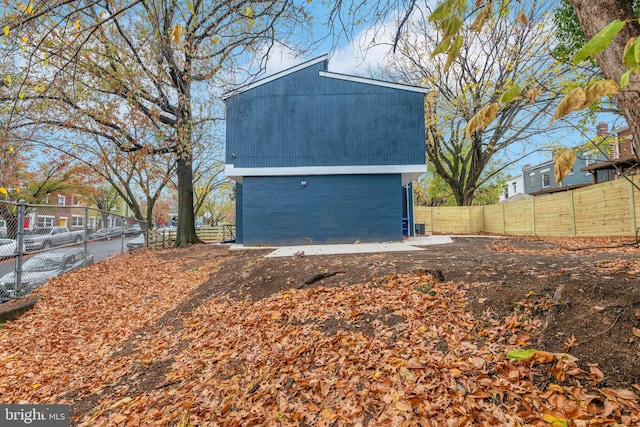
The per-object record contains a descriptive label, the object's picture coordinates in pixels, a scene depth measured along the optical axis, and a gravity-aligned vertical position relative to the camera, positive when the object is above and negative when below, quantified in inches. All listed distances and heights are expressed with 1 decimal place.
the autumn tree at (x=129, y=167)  549.3 +129.3
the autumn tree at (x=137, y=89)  126.0 +145.1
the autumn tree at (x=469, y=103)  515.8 +234.6
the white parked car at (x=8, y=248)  189.8 -14.1
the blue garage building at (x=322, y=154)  434.6 +99.1
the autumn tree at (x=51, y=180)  684.1 +127.2
